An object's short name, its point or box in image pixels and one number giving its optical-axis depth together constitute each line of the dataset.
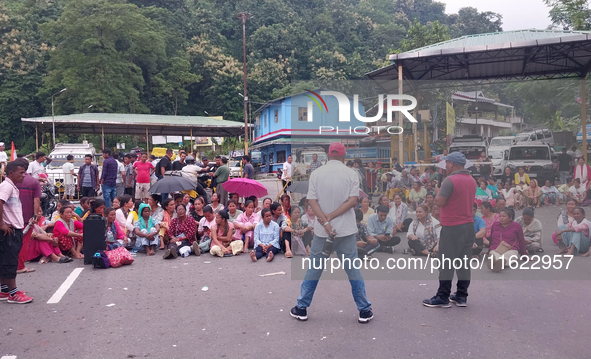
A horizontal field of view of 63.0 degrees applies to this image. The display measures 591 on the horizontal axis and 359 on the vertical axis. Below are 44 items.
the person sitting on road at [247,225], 8.99
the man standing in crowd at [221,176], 12.45
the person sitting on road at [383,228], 8.47
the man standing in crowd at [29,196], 6.38
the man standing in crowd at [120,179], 12.52
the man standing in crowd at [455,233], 5.34
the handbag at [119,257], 7.78
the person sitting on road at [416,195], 9.07
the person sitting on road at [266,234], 8.28
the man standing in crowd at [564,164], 11.54
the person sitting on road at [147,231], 8.94
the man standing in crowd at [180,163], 12.84
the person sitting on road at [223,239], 8.62
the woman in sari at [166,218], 9.29
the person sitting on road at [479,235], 7.59
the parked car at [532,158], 12.66
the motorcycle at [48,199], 11.85
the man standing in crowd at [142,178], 12.38
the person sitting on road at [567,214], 7.91
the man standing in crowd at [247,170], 13.12
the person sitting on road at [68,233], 8.44
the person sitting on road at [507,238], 7.29
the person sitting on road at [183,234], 8.65
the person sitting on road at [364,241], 8.19
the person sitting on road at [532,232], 7.91
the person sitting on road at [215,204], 9.79
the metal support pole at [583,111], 12.37
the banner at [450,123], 11.59
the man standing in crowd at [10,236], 5.73
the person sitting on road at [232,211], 9.44
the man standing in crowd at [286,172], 13.54
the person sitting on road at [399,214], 8.59
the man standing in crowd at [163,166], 12.56
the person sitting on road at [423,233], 8.06
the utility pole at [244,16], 32.41
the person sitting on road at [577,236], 7.73
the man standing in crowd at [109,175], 11.59
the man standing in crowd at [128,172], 12.68
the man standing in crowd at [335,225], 4.83
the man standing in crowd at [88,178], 12.05
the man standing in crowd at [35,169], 13.22
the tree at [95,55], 39.09
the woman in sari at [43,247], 8.10
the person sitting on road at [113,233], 8.67
